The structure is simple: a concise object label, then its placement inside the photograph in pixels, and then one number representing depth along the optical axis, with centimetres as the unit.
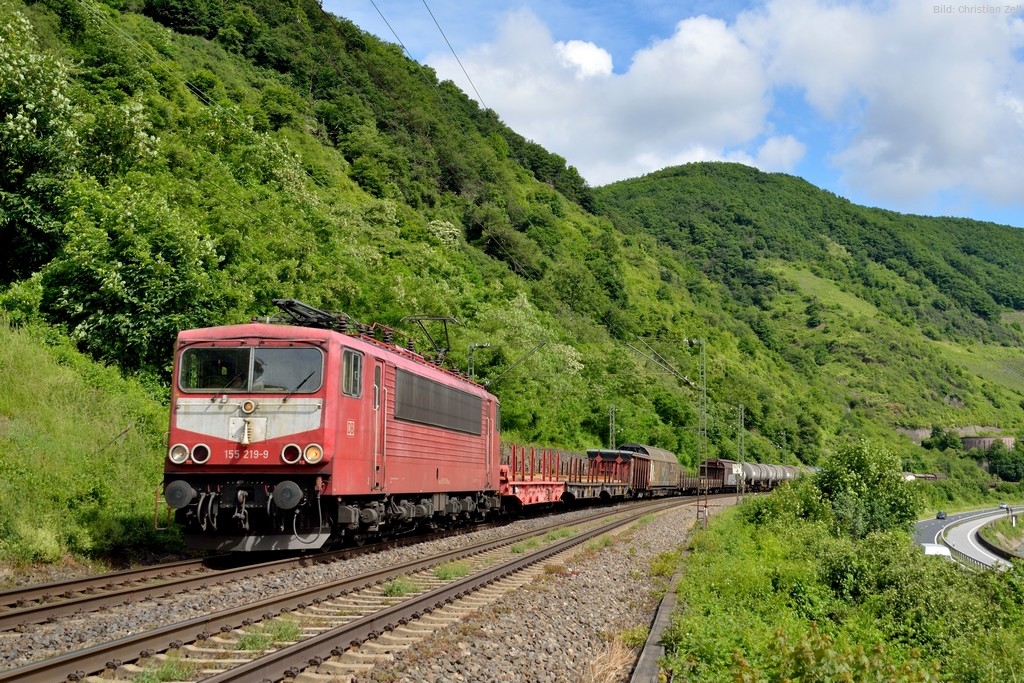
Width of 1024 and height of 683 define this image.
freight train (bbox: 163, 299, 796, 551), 1435
